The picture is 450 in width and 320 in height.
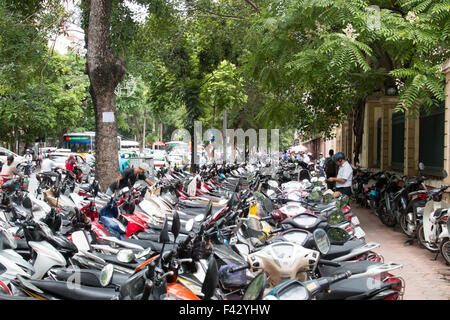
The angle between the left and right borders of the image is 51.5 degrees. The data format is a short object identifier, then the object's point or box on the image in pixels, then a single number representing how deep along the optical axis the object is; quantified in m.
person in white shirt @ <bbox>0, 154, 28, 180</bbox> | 12.24
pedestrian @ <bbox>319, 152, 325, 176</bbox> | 19.41
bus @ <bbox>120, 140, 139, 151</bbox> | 50.03
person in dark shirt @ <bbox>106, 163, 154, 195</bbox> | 8.74
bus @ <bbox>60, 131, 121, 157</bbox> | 34.69
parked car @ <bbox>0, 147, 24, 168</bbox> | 12.56
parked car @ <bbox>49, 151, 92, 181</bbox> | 20.94
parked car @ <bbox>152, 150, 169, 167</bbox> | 29.91
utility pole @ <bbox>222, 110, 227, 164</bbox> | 24.95
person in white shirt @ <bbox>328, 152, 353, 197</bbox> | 9.11
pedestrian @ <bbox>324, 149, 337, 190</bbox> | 13.71
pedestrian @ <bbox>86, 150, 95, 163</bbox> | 25.10
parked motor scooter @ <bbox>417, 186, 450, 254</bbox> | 6.91
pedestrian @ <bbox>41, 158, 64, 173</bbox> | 15.39
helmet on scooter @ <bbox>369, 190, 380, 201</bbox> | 11.26
